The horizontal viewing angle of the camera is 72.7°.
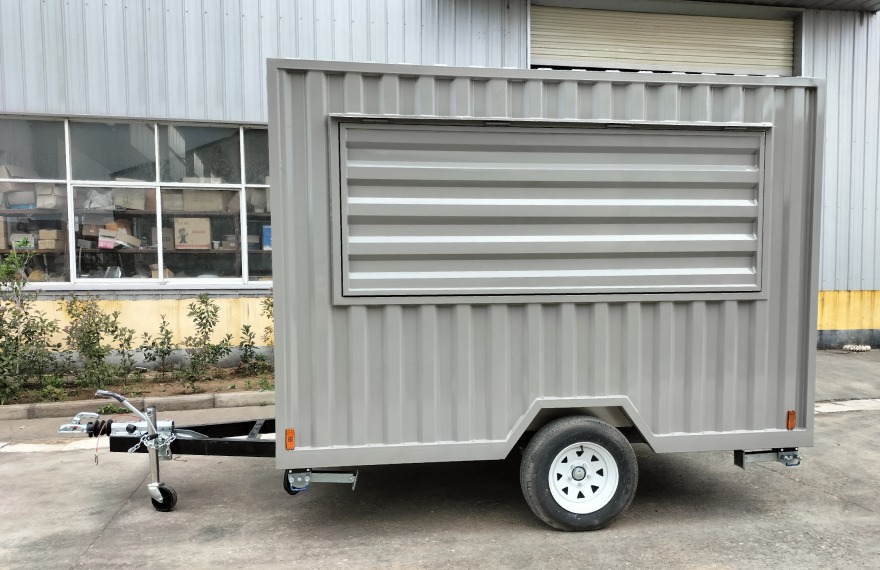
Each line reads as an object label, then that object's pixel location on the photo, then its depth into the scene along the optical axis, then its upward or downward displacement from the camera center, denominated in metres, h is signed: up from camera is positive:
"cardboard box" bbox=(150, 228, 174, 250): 9.25 +0.26
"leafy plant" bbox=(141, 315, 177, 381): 8.30 -1.31
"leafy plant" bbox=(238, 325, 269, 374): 8.90 -1.56
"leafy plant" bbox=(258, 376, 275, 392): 8.02 -1.78
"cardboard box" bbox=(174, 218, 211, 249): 9.33 +0.34
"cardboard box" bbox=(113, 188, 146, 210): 9.15 +0.86
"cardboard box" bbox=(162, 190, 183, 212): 9.25 +0.84
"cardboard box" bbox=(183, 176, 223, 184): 9.31 +1.17
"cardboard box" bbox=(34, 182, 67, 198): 8.95 +1.00
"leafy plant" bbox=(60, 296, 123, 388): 7.69 -1.06
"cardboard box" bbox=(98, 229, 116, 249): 9.13 +0.24
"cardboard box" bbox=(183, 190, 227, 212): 9.33 +0.84
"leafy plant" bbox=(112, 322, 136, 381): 8.16 -1.30
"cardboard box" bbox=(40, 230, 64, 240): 9.02 +0.32
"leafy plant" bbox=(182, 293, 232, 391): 8.25 -1.27
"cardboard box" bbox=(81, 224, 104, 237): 9.10 +0.38
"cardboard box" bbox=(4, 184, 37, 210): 8.90 +0.86
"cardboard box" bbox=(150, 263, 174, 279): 9.29 -0.24
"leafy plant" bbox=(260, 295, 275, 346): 8.80 -0.90
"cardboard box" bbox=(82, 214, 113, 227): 9.12 +0.55
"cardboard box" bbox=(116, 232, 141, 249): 9.18 +0.21
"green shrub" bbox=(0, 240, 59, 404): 7.27 -1.03
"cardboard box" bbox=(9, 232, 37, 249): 8.91 +0.26
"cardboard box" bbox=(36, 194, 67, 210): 8.98 +0.82
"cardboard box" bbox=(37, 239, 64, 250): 9.02 +0.17
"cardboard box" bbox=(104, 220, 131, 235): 9.17 +0.44
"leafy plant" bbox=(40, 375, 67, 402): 7.39 -1.71
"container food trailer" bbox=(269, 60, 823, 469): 3.74 -0.03
